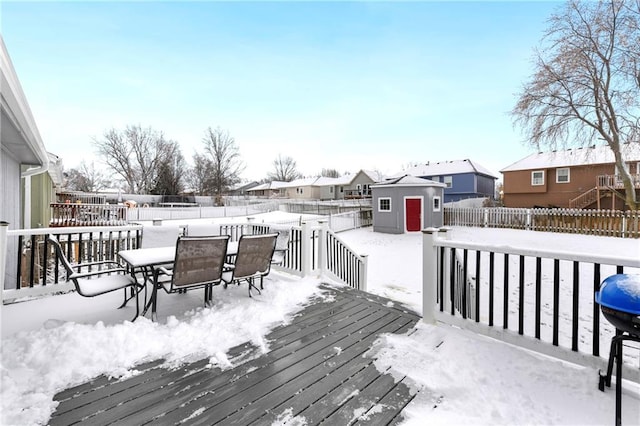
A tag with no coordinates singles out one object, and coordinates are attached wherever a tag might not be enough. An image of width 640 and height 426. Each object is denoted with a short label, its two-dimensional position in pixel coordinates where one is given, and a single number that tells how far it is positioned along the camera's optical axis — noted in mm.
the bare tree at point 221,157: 38938
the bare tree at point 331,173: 61062
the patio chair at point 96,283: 2797
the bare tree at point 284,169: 57062
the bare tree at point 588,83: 11969
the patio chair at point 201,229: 5031
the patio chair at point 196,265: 2904
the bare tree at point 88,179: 42781
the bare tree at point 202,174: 40125
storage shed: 15711
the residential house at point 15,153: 2734
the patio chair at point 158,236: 4320
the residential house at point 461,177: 25844
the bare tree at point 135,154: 35469
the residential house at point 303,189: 41906
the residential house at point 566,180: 18516
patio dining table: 2975
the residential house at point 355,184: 35531
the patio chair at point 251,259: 3438
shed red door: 15703
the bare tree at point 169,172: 37219
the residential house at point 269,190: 47250
